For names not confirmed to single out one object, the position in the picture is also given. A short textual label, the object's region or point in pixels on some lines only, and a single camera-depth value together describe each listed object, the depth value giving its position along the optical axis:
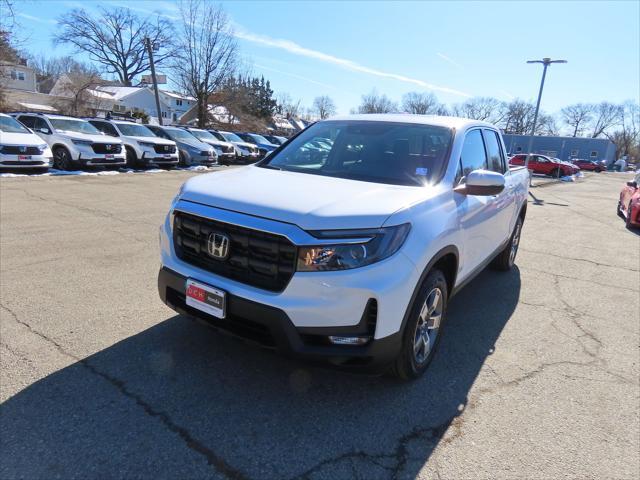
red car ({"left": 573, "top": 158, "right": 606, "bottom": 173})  53.56
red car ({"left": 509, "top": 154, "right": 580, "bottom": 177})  34.19
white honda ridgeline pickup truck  2.38
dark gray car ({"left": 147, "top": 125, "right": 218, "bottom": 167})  18.91
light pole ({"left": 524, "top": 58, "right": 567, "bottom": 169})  22.05
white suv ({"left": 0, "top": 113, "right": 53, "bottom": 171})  12.06
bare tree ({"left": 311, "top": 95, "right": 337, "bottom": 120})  102.29
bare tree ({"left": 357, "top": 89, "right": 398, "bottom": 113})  81.40
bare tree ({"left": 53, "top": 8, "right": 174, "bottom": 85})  50.94
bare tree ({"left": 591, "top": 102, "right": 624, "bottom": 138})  99.38
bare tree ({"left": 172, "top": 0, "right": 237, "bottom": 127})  36.22
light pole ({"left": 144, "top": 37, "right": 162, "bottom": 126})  29.68
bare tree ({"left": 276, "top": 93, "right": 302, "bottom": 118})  83.47
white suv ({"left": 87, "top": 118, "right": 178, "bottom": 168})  16.11
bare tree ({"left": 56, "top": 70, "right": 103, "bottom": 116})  43.36
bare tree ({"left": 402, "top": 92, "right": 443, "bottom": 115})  83.33
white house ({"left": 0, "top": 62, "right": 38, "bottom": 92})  56.28
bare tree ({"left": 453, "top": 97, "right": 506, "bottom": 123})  94.44
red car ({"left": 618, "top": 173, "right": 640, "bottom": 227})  10.22
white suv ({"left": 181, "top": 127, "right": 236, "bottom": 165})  21.39
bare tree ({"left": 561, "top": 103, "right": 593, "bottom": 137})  102.12
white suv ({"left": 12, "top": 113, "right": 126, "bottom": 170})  13.73
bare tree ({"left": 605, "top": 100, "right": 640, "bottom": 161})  98.62
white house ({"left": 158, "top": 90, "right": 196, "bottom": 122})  75.00
